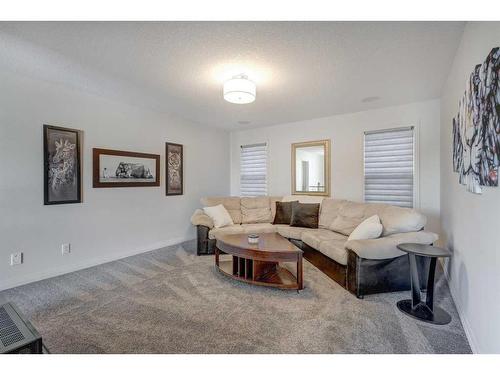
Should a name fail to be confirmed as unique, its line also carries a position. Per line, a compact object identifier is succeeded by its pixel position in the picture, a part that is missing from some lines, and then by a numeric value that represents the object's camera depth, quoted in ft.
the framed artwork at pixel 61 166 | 9.99
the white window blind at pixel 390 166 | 13.03
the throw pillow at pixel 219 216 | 13.83
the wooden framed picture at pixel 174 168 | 14.98
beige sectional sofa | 8.27
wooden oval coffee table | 8.68
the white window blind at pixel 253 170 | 18.43
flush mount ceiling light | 8.45
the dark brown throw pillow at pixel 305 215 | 13.57
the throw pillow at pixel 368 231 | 9.10
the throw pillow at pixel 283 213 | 14.66
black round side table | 7.07
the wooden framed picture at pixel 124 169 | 11.77
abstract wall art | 4.30
